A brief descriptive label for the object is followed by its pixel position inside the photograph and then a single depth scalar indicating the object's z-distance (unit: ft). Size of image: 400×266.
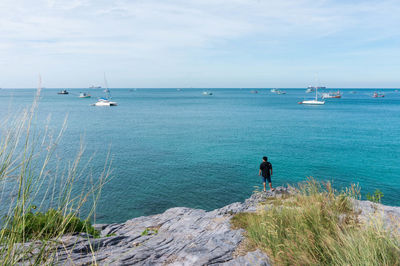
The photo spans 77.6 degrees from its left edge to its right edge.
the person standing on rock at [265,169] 48.06
